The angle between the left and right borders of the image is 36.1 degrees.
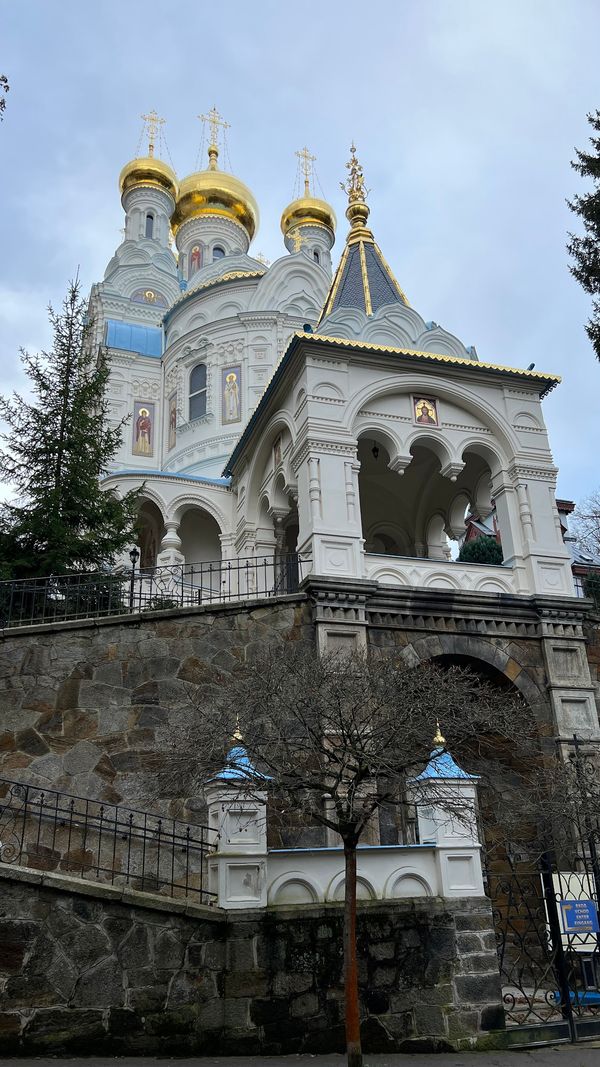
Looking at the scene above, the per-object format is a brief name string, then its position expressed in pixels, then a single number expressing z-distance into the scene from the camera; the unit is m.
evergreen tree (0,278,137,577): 14.54
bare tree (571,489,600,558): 32.59
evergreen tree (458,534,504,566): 17.34
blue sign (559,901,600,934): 8.55
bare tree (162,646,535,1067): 7.54
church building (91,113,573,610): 14.19
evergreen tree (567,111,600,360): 13.11
